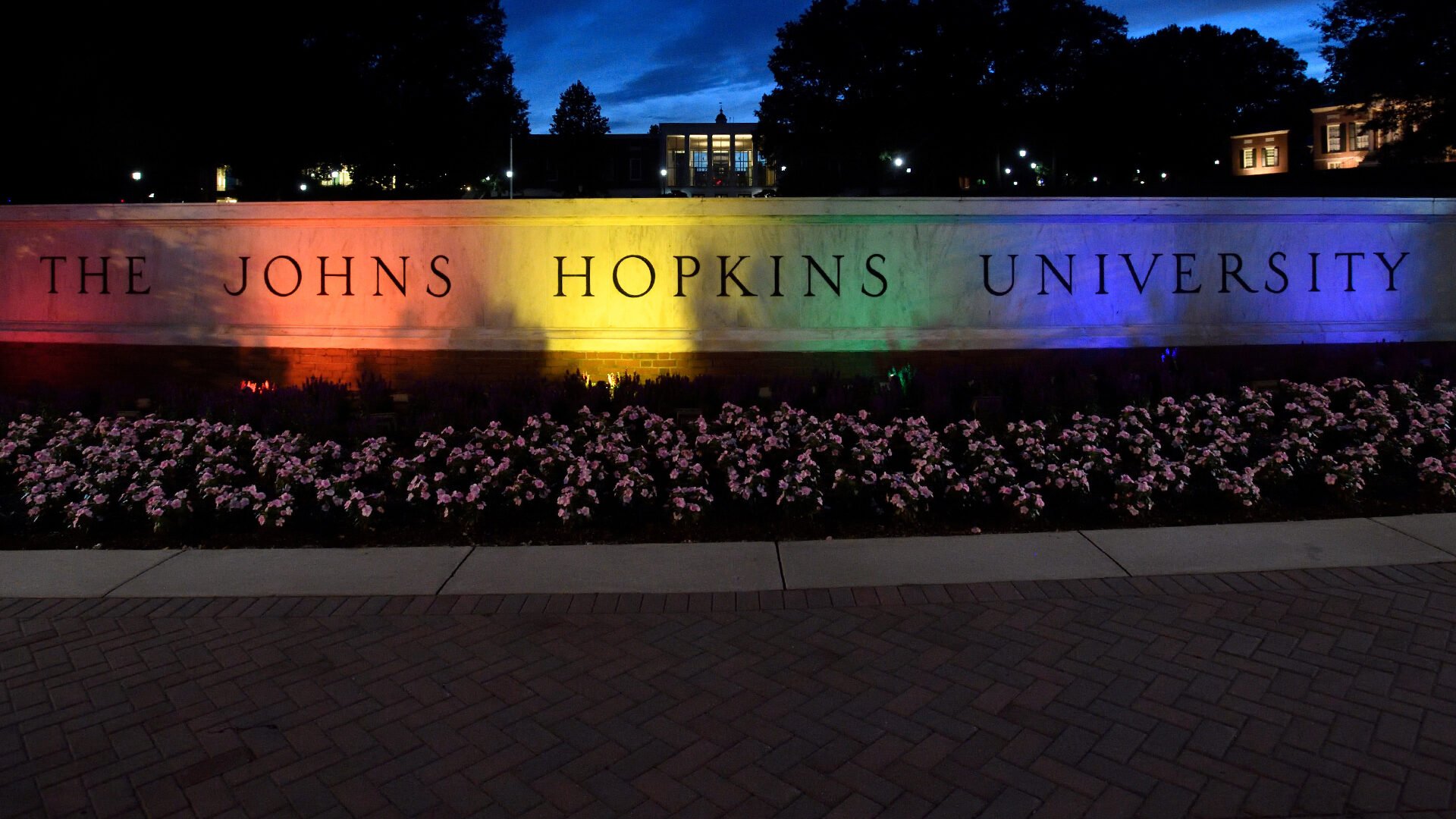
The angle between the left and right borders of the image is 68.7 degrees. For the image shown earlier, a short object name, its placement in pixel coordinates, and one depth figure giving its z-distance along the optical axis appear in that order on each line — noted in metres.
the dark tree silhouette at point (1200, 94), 62.43
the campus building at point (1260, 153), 93.44
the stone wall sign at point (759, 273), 9.84
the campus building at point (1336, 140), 84.06
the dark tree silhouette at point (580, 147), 93.31
